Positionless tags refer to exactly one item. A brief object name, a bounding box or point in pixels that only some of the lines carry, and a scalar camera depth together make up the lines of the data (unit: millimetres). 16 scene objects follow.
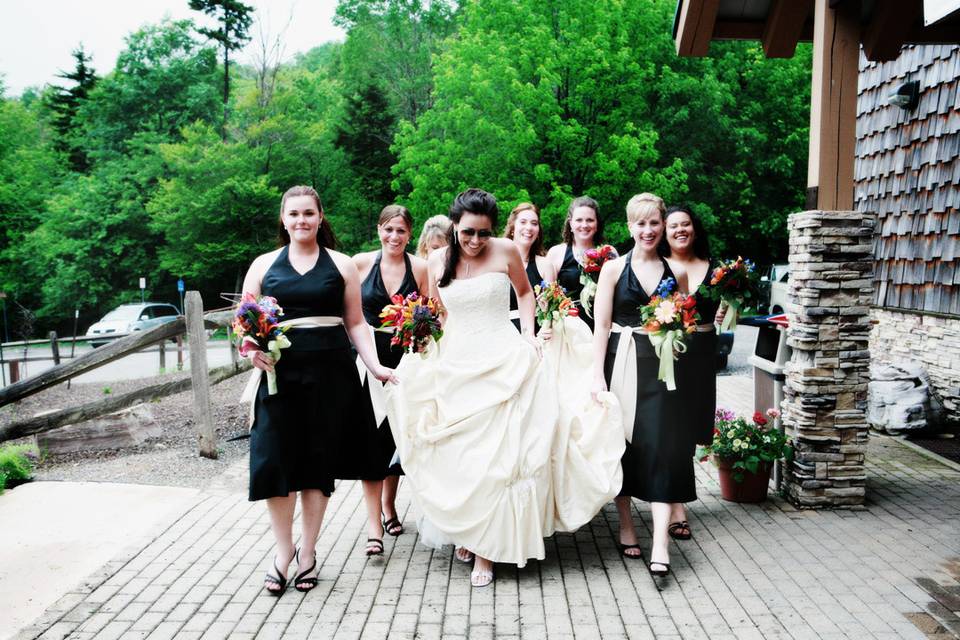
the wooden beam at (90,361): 7219
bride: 4617
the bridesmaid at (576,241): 6965
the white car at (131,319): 27125
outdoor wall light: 9422
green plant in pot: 5996
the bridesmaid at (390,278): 5691
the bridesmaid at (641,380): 4973
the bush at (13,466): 7113
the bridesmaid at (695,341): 5125
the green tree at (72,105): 43406
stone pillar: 5805
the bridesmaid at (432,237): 6305
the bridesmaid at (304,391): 4566
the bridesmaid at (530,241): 6922
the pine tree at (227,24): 39156
